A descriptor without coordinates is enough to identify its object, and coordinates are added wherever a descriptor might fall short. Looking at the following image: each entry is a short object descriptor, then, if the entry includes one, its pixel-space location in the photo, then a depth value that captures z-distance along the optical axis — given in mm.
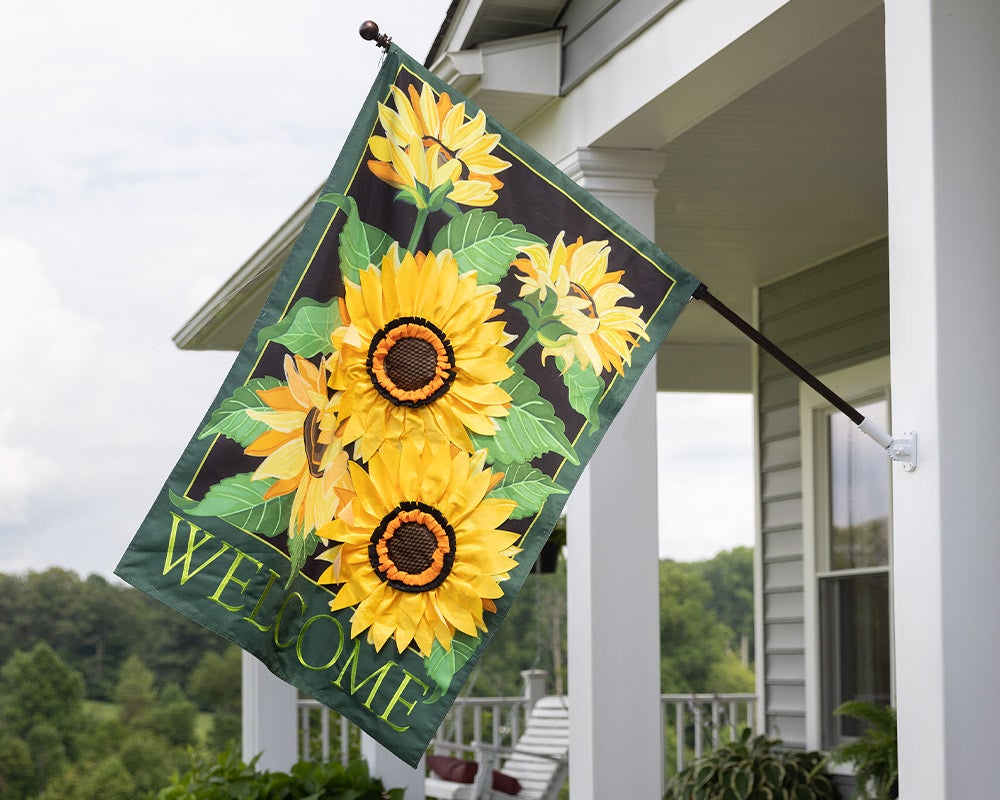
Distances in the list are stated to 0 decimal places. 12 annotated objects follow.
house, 2711
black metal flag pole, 2752
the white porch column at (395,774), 6527
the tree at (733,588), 27875
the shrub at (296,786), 6434
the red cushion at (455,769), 8531
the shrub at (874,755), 5730
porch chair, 8111
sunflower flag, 3029
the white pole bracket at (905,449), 2746
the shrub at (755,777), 6504
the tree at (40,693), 24156
